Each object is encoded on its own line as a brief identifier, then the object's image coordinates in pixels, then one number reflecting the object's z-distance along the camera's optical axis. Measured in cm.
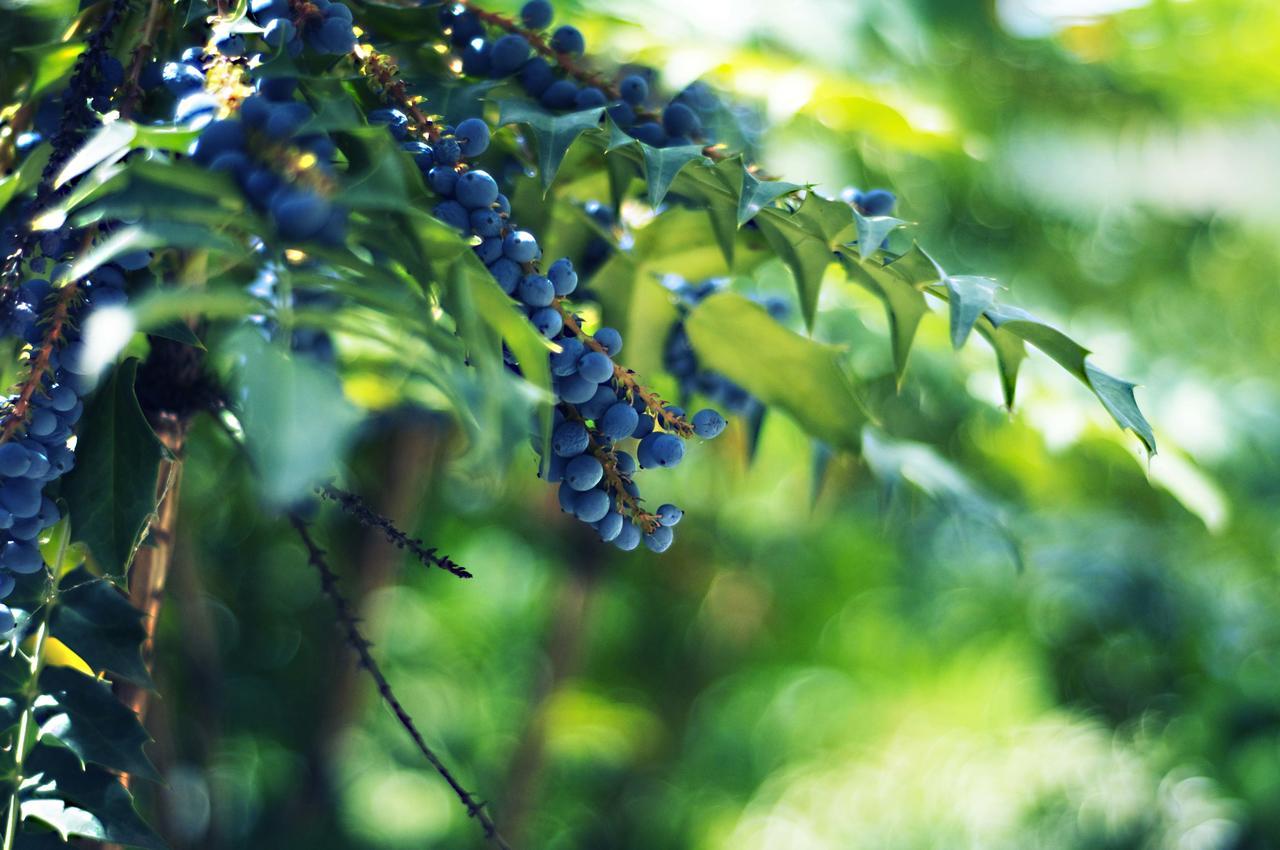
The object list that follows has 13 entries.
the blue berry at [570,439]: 75
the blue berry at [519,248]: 76
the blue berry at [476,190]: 75
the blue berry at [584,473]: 75
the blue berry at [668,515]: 77
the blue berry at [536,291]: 75
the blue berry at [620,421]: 76
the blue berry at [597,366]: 75
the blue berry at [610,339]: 79
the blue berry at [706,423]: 78
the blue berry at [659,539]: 76
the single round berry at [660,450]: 76
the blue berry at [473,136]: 77
